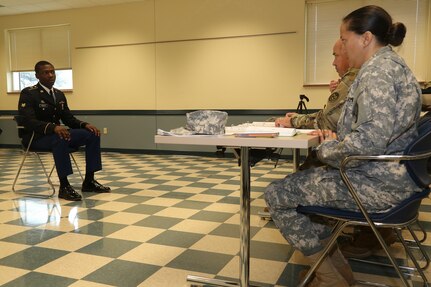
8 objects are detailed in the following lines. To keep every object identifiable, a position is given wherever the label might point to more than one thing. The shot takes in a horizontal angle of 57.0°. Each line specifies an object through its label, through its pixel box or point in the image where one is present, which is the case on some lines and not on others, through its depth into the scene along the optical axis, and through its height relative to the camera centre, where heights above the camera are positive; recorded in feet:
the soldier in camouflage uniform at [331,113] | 6.61 -0.21
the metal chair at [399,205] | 4.25 -1.17
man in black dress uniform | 11.60 -0.84
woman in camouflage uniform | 4.28 -0.47
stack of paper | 4.93 -0.39
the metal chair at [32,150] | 11.87 -1.44
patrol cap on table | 5.13 -0.27
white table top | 4.40 -0.46
